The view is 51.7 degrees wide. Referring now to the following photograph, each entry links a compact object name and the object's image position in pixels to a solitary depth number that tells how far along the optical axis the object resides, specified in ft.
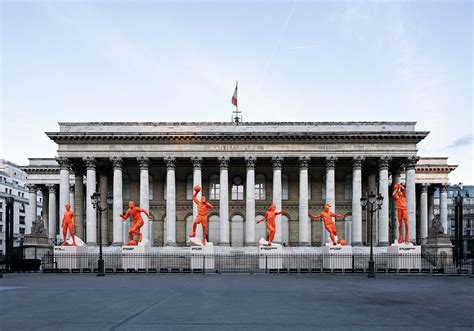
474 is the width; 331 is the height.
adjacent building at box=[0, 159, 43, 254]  262.88
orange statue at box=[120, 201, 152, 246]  98.02
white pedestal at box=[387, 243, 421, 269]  101.50
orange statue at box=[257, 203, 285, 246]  98.22
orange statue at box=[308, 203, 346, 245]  97.71
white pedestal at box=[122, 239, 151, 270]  99.86
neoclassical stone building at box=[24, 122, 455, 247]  134.51
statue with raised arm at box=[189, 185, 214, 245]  97.25
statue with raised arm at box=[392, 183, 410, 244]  101.65
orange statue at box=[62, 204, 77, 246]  101.96
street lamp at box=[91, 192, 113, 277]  82.72
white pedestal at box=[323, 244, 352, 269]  100.16
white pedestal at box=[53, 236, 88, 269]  102.77
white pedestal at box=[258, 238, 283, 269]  101.19
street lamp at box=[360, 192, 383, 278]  81.30
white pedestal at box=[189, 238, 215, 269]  98.89
